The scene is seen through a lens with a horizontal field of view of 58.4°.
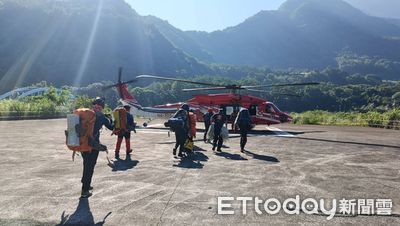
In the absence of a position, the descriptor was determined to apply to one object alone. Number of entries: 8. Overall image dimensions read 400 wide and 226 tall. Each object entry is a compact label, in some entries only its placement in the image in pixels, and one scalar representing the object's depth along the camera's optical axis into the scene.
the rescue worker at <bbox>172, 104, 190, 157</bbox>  11.59
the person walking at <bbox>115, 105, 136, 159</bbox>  11.82
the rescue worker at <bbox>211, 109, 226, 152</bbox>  13.45
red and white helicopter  23.72
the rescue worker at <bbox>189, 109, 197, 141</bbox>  12.32
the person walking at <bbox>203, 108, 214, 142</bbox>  16.77
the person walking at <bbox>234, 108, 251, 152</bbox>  13.21
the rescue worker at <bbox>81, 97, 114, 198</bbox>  6.95
